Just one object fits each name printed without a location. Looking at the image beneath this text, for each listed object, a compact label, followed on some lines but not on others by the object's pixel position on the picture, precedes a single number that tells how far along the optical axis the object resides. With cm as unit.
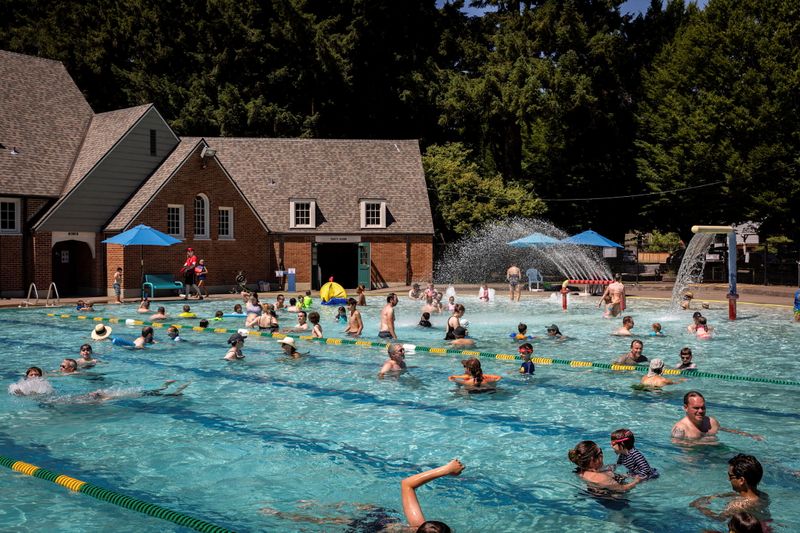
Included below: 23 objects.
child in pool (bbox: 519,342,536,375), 1719
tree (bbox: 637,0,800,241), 4369
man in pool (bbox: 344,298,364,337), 2422
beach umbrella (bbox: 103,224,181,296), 3497
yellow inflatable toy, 3522
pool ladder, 3297
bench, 3777
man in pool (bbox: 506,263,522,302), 3806
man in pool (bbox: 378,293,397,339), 2312
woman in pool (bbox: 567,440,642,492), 980
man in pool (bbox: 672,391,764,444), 1163
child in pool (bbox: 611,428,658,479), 1002
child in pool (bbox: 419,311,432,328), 2688
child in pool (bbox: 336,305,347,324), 2750
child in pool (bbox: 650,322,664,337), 2367
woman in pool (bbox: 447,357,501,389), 1559
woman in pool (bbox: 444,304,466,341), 2320
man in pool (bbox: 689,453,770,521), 832
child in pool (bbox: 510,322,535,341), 2180
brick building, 3819
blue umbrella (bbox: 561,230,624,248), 4175
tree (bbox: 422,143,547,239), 5194
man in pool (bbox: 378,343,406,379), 1727
